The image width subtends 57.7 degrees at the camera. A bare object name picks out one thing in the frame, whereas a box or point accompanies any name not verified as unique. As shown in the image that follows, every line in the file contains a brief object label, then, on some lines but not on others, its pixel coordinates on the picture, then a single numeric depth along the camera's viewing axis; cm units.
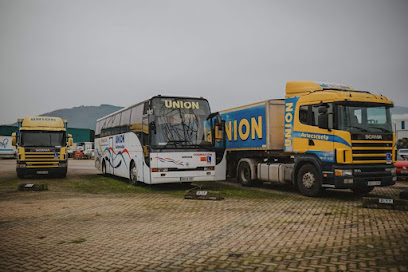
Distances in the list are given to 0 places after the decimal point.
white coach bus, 1330
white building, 6169
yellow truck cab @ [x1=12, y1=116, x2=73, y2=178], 1903
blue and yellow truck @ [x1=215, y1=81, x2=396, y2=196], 1120
